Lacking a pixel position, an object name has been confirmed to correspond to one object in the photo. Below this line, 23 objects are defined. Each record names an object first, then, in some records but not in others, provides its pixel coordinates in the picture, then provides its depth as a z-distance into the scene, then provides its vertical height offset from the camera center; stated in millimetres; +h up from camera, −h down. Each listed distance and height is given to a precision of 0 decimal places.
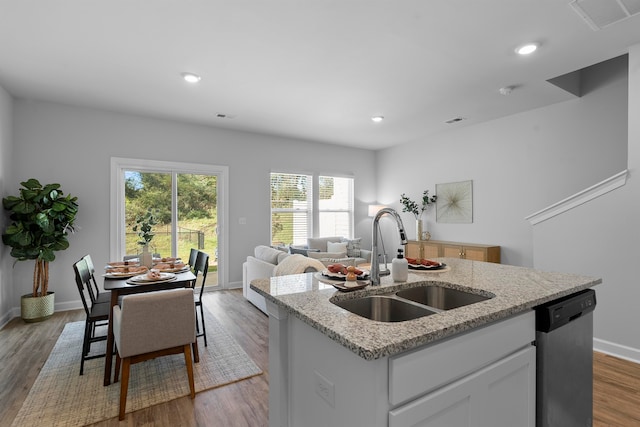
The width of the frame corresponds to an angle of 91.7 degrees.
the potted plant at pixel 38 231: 3523 -187
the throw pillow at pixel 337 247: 5695 -591
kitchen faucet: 1514 -146
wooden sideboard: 4652 -571
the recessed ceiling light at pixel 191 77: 3262 +1466
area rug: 2026 -1287
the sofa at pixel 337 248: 5195 -616
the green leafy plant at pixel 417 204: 5855 +214
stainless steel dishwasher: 1411 -714
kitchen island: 941 -514
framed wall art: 5250 +220
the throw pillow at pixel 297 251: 4922 -574
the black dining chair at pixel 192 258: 3736 -529
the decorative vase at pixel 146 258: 3105 -435
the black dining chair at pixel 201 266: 3061 -525
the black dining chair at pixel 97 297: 2733 -800
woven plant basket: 3650 -1107
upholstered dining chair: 1984 -756
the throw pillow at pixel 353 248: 5751 -619
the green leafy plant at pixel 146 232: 3125 -176
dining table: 2352 -583
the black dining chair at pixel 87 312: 2485 -826
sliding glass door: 4609 +136
